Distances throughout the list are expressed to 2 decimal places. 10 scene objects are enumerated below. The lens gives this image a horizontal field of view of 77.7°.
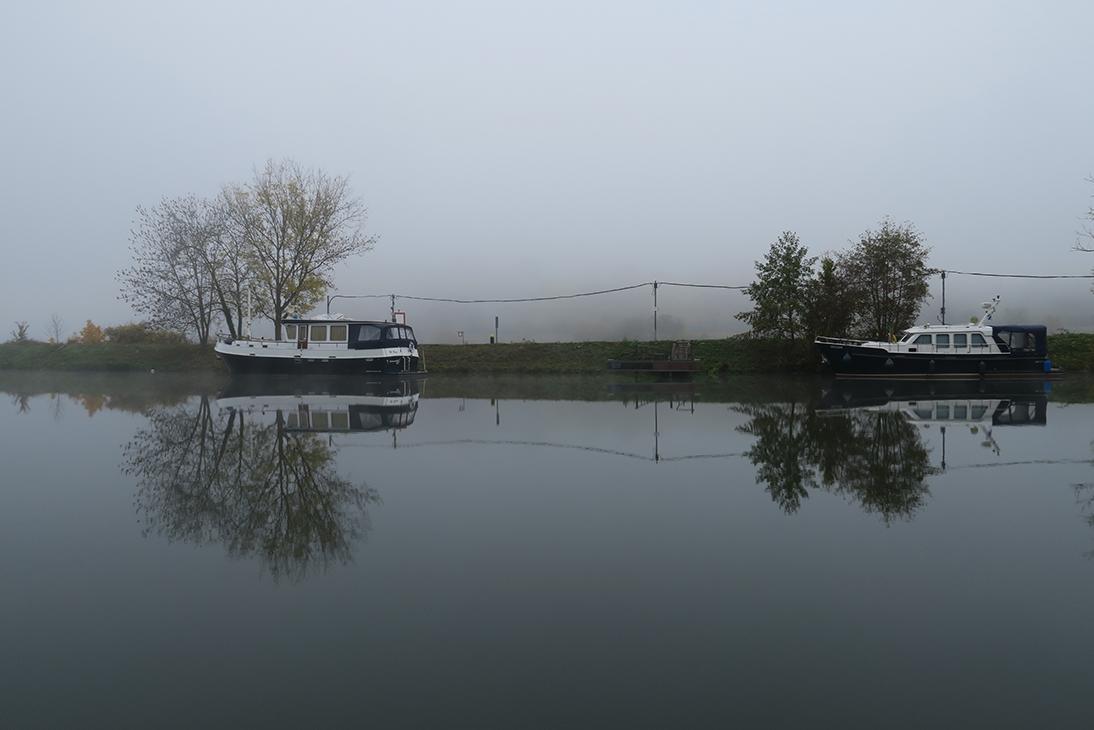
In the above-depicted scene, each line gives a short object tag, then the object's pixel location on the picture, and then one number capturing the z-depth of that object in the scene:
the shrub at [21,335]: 44.06
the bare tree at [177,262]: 34.97
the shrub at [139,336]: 40.70
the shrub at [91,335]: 43.88
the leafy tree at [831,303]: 31.02
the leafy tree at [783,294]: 31.48
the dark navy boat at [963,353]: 26.34
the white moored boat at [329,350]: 28.11
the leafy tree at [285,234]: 33.97
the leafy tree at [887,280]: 30.39
